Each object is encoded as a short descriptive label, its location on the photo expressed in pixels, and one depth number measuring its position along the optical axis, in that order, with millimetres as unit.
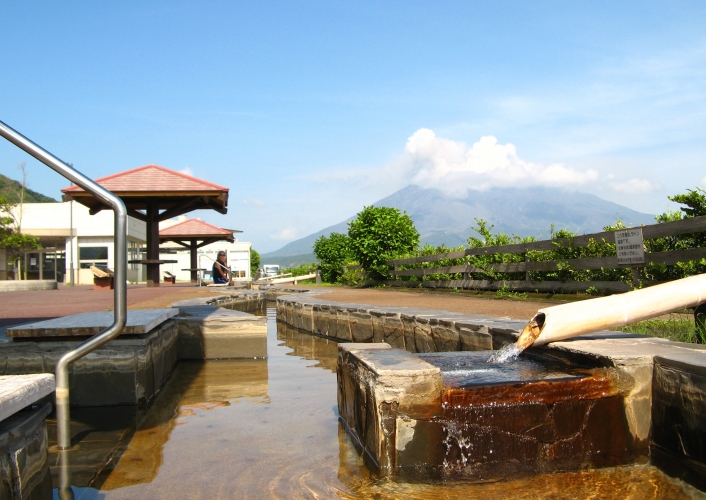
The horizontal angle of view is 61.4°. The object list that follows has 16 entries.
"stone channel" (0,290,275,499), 2266
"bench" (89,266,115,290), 20547
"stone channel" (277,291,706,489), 3320
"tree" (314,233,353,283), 27627
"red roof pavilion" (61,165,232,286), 16734
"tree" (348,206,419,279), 19984
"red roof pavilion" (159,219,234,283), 27891
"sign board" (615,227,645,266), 7953
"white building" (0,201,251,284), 37562
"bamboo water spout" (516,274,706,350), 3965
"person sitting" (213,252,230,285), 21828
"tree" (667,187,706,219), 7722
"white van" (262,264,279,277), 58288
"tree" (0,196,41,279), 31969
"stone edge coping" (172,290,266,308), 9769
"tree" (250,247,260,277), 89419
